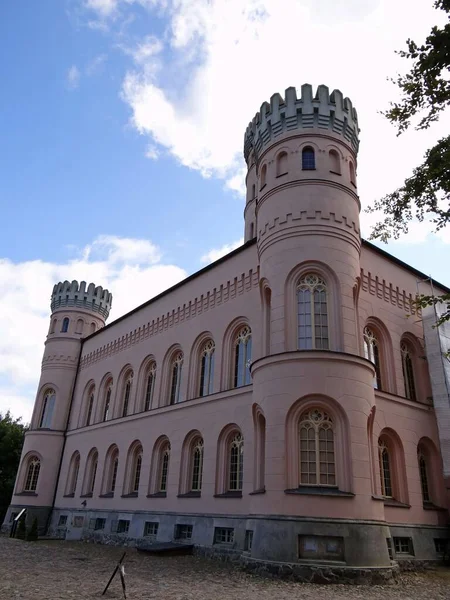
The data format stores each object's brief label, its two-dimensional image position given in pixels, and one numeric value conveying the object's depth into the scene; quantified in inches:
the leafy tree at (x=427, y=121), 410.3
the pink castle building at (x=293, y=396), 526.6
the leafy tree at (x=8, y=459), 1497.3
